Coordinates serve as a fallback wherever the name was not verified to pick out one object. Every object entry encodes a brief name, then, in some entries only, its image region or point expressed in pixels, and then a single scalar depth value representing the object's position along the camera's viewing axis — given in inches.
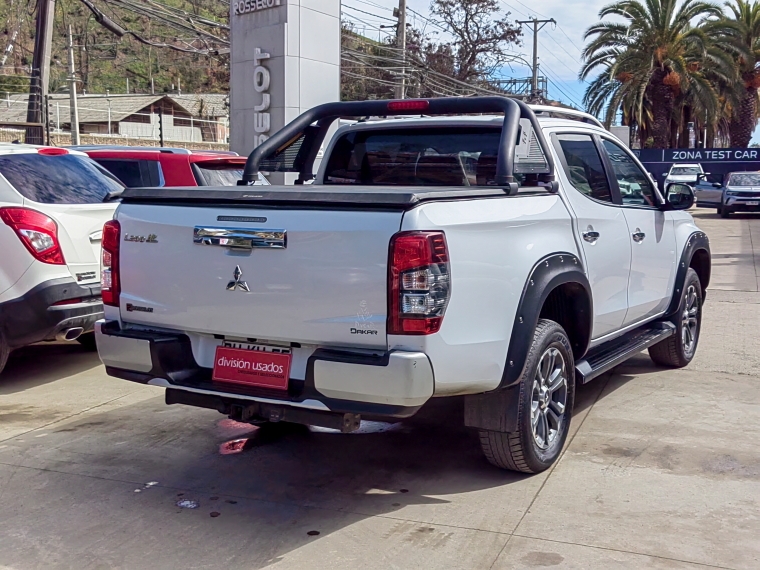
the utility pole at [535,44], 1953.7
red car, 323.3
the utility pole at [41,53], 728.0
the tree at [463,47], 1948.8
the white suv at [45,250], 244.5
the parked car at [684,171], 1413.6
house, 1946.4
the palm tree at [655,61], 1334.9
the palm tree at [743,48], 1401.7
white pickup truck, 146.9
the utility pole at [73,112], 1062.1
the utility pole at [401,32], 1300.4
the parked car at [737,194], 1028.5
